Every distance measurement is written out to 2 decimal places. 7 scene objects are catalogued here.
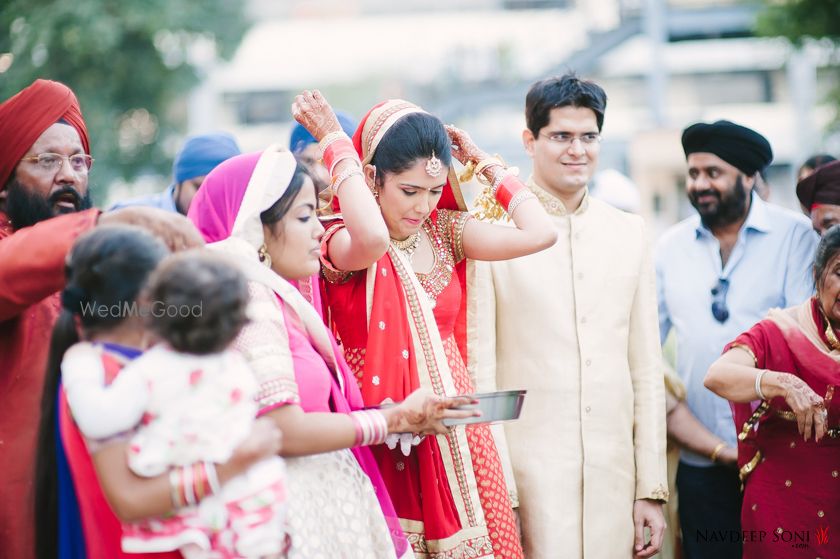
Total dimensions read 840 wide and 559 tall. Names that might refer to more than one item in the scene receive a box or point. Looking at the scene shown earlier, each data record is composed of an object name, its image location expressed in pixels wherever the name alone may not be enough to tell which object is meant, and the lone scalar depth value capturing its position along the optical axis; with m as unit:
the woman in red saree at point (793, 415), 3.43
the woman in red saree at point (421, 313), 3.02
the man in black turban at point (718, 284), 4.27
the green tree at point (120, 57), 13.45
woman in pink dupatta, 2.41
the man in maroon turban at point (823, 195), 4.22
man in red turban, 2.46
